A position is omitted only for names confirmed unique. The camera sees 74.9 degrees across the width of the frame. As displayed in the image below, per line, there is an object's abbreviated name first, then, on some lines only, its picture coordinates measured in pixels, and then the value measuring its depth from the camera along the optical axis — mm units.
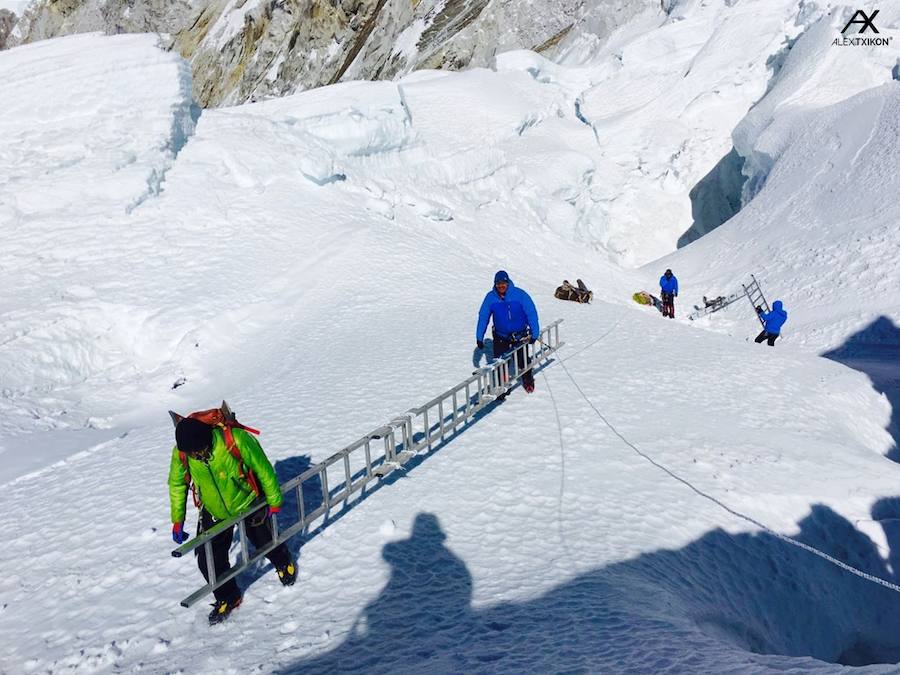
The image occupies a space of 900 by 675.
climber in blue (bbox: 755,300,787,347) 13914
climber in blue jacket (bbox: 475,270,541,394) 8375
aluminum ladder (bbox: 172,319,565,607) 4320
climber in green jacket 4007
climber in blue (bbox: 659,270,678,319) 17453
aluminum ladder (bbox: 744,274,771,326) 17219
